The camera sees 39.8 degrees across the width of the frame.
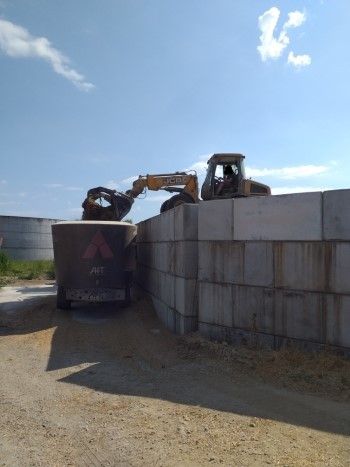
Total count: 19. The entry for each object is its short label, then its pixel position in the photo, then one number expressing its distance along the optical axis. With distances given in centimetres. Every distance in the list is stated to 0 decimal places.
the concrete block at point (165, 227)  907
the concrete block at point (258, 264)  677
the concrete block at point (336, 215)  599
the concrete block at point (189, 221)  809
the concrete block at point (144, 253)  1201
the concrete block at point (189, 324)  789
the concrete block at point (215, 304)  723
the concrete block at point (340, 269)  596
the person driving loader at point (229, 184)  1425
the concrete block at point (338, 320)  592
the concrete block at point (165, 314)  878
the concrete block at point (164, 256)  908
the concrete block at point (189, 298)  789
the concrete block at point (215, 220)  741
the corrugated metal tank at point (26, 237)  3316
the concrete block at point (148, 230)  1107
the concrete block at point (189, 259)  796
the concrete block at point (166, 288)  889
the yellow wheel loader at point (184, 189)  1422
